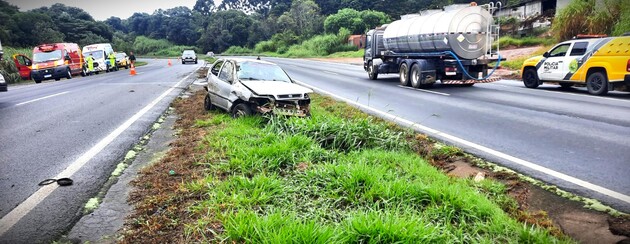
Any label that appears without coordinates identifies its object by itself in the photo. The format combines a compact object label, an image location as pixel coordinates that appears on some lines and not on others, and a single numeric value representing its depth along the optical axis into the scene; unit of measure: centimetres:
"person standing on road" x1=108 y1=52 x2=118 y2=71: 3209
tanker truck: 1351
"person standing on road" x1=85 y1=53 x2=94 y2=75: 2841
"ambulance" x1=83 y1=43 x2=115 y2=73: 2975
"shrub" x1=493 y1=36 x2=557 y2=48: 2862
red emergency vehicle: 2267
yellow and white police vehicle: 1102
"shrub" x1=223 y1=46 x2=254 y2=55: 8756
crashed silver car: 738
